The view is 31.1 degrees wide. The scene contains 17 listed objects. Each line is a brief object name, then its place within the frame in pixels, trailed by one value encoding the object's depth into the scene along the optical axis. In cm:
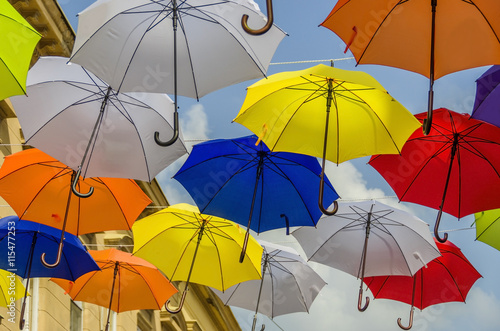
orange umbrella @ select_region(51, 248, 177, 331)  1123
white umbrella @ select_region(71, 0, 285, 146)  822
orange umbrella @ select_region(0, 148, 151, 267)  988
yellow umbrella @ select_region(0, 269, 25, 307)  992
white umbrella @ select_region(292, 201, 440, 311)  1104
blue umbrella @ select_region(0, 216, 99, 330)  1000
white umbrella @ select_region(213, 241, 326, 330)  1221
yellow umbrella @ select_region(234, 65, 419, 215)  903
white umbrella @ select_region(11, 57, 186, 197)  924
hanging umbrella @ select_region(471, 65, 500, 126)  849
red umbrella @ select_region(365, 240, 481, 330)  1177
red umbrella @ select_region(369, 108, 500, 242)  957
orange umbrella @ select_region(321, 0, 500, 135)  752
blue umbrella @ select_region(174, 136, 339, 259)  1012
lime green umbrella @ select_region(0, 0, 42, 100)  730
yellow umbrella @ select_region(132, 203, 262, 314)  1094
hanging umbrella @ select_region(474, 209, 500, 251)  1088
